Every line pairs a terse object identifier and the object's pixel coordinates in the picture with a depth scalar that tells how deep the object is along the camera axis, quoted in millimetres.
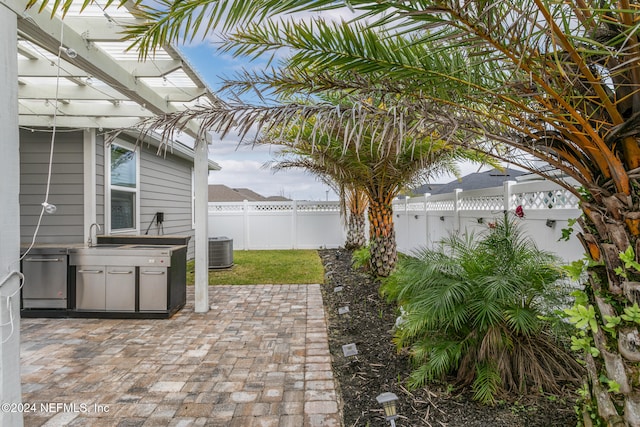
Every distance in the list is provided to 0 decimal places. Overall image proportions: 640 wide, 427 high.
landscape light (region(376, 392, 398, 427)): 2336
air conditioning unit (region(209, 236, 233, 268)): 8898
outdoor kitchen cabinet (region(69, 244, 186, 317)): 4980
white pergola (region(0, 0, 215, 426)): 2076
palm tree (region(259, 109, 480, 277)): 5156
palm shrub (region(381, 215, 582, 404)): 2701
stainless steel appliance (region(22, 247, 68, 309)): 4980
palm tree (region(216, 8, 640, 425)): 1647
